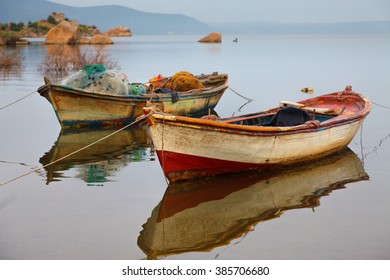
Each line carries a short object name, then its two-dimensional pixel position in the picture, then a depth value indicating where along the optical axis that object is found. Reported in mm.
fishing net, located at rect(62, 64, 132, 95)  14547
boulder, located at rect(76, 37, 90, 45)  78112
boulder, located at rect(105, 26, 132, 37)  154562
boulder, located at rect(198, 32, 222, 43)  116250
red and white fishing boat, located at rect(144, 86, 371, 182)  9305
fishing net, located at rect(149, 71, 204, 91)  16594
